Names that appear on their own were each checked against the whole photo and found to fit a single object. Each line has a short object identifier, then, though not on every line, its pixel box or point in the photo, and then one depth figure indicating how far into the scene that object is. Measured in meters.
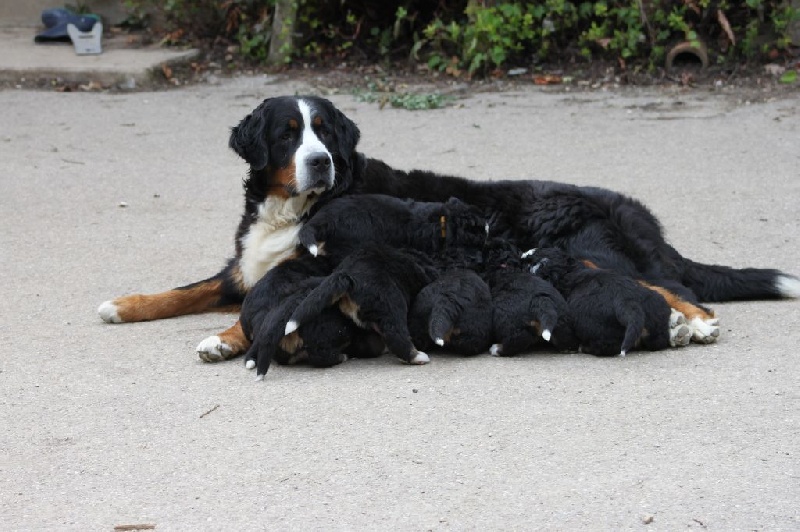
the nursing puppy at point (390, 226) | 11.46
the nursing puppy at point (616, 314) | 10.28
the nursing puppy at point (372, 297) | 10.02
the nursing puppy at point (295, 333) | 10.07
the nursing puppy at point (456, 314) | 10.39
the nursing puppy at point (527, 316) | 10.43
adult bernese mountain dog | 12.03
